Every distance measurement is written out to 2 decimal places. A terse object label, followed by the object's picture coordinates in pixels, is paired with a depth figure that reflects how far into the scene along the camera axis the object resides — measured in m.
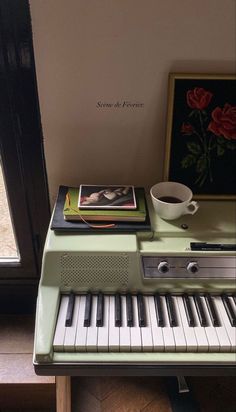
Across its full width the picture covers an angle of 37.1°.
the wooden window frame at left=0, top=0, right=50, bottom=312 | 1.00
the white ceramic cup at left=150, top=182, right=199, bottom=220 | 1.05
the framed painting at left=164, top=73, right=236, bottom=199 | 1.05
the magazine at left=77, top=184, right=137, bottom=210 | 1.05
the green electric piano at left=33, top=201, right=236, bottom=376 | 0.87
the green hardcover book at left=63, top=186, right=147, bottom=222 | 1.03
